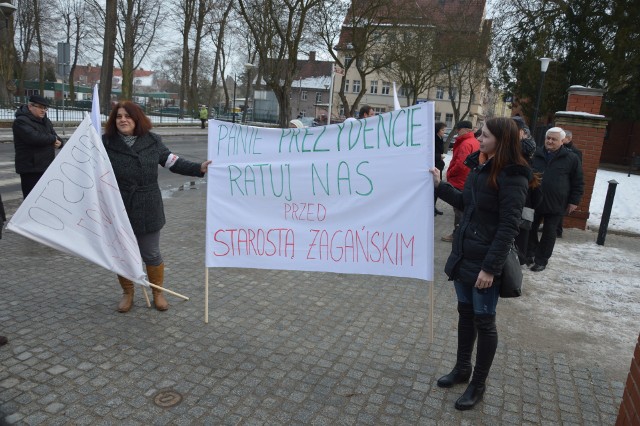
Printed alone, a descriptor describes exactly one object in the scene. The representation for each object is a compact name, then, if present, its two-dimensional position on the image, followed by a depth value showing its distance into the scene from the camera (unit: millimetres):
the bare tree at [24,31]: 40384
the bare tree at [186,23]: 36406
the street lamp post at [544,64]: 16378
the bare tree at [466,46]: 26375
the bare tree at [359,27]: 23766
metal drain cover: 3087
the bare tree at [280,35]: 21028
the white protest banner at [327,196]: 3723
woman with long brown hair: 2965
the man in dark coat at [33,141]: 6320
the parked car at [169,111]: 44781
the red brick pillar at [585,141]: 9289
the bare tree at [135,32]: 29062
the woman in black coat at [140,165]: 4117
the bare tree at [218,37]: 32881
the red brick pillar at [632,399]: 2305
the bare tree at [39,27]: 38288
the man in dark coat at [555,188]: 6598
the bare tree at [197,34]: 33384
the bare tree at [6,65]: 29500
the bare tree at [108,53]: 24578
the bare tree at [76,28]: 47531
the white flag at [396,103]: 3770
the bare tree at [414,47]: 26516
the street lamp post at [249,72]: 35362
